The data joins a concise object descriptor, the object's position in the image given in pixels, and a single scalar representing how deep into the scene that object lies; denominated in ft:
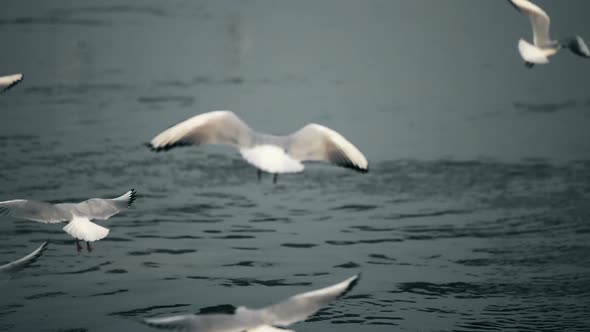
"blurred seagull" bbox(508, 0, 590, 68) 71.56
